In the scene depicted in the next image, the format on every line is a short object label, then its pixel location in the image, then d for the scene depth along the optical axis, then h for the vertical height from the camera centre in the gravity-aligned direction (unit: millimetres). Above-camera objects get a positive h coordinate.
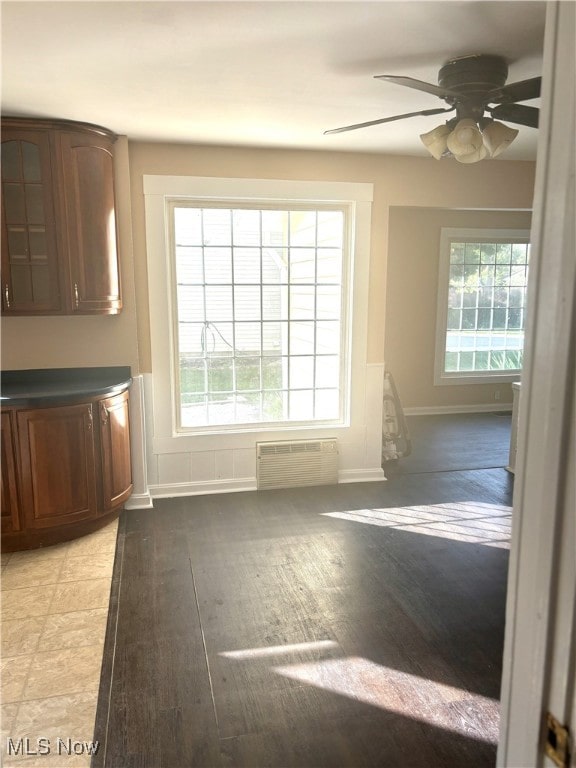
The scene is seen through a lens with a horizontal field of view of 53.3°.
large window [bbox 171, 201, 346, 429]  4262 -103
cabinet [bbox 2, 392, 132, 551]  3328 -1038
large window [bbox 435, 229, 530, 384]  6801 -76
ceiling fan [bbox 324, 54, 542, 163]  2418 +802
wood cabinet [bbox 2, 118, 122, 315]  3422 +491
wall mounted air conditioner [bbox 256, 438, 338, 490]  4457 -1284
